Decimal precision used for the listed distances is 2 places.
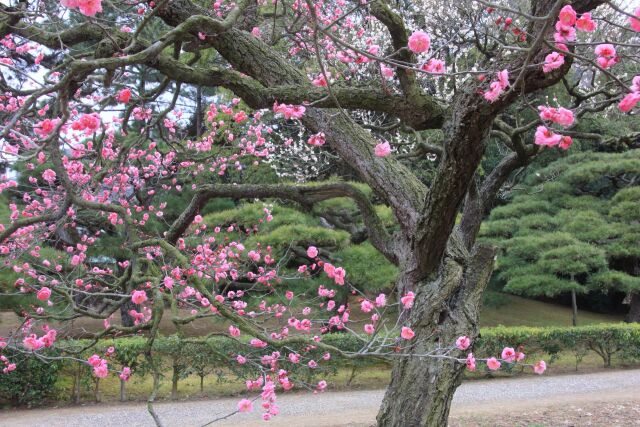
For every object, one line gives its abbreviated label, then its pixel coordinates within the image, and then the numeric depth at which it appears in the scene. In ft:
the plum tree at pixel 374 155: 6.37
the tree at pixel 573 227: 28.40
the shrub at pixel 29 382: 20.31
